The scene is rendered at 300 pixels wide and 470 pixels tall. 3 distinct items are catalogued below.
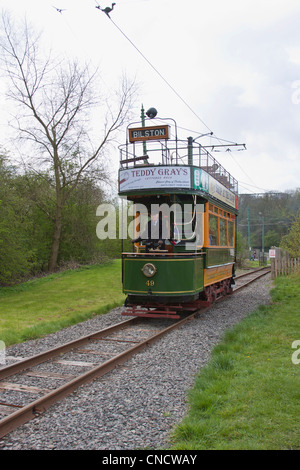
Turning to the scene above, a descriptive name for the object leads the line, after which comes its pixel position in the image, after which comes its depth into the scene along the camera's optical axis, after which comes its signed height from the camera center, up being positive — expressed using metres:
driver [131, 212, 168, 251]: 9.60 +0.22
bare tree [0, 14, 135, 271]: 22.17 +5.09
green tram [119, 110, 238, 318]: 9.09 +0.32
